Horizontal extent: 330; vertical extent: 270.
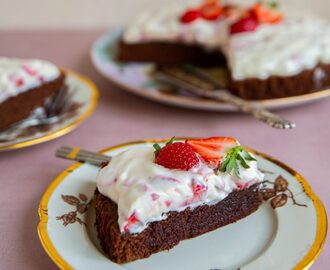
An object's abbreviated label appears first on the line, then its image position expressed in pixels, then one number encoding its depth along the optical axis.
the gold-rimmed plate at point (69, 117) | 0.49
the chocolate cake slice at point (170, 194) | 0.37
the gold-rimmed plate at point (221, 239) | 0.36
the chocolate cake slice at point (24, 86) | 0.53
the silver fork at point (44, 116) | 0.52
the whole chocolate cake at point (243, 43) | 0.59
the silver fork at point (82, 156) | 0.45
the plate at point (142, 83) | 0.56
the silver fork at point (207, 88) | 0.51
